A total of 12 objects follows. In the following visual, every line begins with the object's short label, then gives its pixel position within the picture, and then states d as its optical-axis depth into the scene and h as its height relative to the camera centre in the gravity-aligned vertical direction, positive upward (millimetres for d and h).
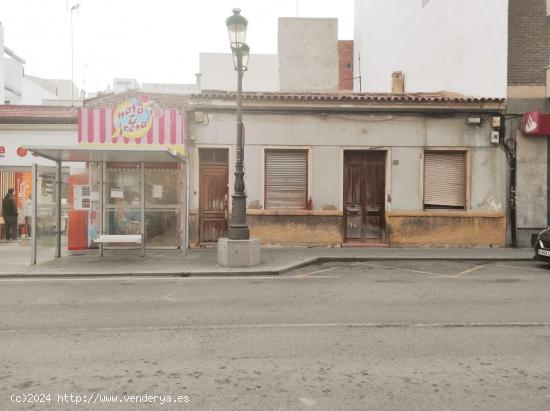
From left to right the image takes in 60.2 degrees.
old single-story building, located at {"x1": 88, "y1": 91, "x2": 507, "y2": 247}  14102 +1136
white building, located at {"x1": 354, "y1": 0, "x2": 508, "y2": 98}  14734 +6368
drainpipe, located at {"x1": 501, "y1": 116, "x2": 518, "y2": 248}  14086 +815
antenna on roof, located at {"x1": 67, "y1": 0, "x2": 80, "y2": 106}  21844 +7766
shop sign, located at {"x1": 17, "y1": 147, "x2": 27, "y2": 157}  15766 +1721
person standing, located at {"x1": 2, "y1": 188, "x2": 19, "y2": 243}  15359 -355
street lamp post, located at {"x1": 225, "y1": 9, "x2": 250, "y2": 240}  10551 +917
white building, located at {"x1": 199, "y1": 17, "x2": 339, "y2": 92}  29797 +9507
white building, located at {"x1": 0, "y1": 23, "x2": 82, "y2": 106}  37569 +11053
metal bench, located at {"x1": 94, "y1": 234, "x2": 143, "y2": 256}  11598 -856
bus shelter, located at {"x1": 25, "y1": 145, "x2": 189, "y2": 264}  13500 +66
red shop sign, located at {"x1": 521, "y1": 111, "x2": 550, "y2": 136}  13477 +2343
